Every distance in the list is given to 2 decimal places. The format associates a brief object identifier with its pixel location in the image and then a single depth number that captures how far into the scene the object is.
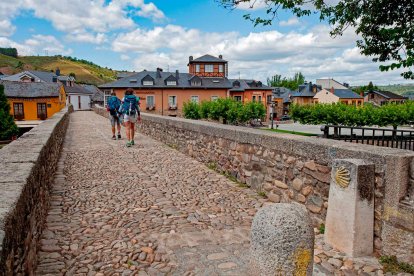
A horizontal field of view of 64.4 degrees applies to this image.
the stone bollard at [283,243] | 2.16
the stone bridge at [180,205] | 2.86
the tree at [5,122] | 35.28
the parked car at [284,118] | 60.31
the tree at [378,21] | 6.75
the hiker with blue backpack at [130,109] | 9.95
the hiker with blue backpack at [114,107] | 11.30
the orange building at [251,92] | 53.50
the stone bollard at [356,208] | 3.09
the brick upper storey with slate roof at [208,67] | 49.03
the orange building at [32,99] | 44.46
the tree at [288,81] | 102.74
